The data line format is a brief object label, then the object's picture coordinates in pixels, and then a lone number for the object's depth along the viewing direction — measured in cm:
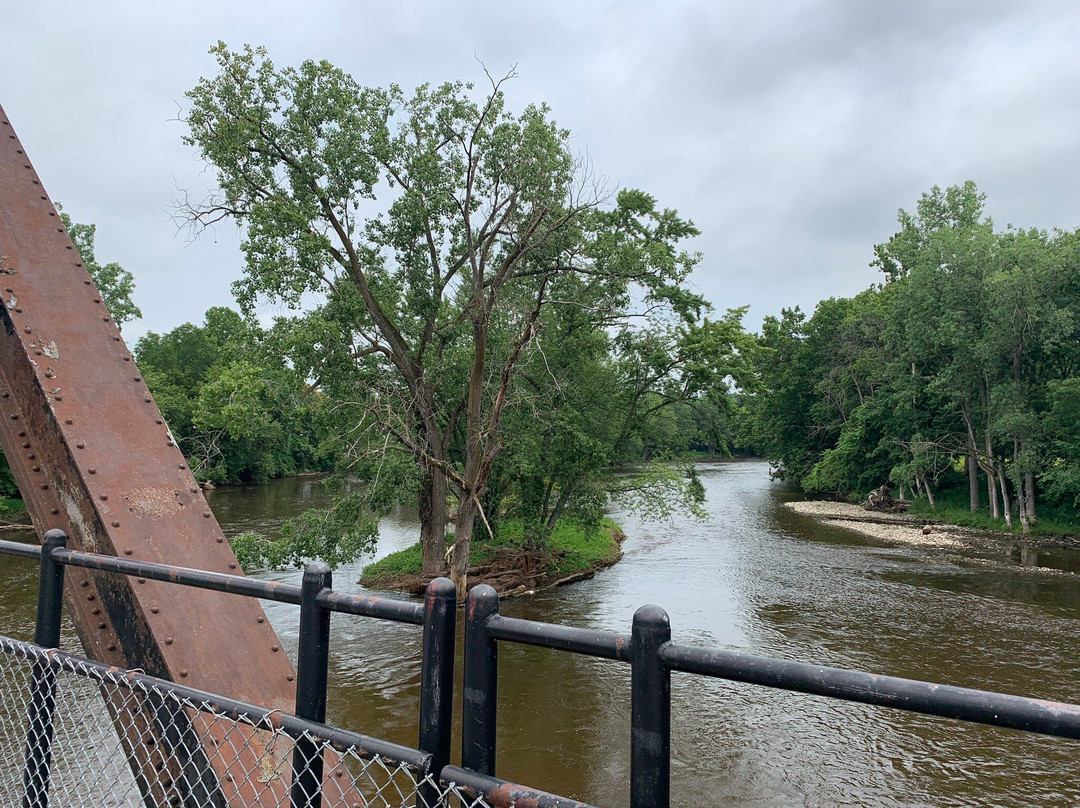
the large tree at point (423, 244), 1522
